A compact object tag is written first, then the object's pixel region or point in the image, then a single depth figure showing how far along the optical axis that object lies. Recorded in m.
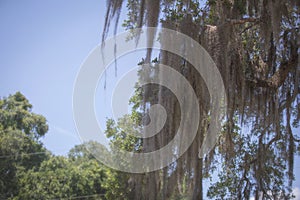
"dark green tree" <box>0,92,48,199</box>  15.44
